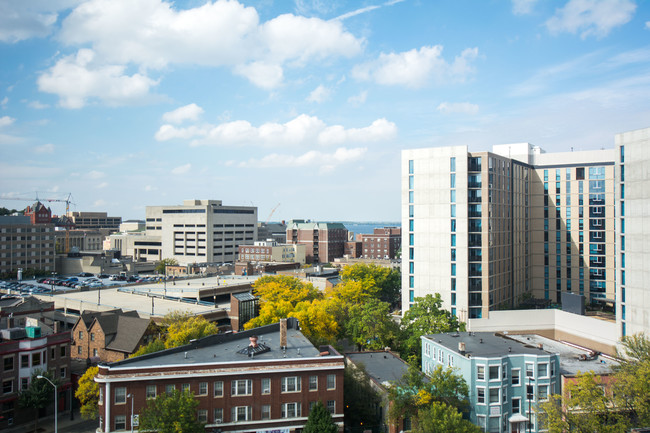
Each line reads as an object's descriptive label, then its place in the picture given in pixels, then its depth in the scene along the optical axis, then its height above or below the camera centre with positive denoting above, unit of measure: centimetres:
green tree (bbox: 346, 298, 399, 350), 7056 -1494
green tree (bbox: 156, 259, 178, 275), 18775 -1530
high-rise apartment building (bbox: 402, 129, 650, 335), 6719 +7
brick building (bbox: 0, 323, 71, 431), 5522 -1632
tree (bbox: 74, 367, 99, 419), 5272 -1840
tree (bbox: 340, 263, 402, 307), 11875 -1274
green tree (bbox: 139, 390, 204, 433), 4094 -1601
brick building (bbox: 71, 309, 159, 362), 6631 -1513
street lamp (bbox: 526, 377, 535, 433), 5157 -1742
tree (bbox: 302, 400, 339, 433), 4512 -1815
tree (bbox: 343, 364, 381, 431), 5059 -1815
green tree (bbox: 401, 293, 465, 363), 6944 -1432
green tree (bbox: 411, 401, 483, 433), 4247 -1696
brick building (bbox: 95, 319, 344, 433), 4409 -1485
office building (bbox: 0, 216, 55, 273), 15875 -632
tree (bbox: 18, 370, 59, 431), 5472 -1898
